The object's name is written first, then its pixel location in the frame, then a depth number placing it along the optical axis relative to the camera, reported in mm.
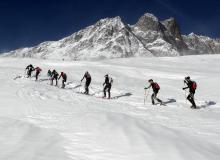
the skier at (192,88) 10619
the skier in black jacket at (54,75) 15277
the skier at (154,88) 11234
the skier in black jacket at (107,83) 12638
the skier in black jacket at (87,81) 13230
